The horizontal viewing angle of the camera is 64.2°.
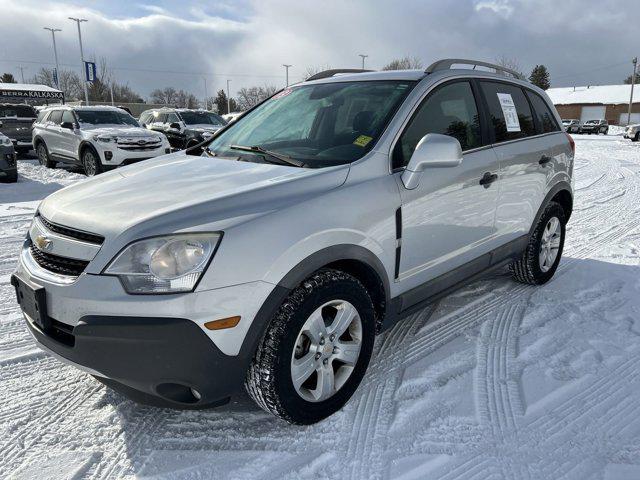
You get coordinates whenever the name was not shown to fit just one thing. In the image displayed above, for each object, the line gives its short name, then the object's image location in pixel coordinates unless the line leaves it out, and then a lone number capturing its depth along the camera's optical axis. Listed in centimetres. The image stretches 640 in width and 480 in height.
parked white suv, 1109
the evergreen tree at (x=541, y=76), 7562
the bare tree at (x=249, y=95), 8449
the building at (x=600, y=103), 6134
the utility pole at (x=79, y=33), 4469
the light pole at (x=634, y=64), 5605
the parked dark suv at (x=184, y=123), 1563
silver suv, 208
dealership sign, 3412
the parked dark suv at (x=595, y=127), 3850
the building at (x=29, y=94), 3373
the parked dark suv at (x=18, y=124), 1557
